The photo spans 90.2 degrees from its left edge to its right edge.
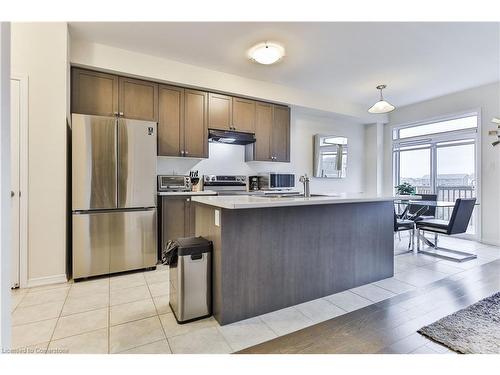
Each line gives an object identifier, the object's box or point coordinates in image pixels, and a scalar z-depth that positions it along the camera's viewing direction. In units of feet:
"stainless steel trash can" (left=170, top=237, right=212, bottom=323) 6.24
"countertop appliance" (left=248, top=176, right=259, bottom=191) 15.25
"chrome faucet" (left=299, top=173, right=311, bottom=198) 7.92
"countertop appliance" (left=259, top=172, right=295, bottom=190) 14.85
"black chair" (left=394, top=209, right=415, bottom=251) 12.36
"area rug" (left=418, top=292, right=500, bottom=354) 5.24
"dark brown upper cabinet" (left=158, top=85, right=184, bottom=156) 11.62
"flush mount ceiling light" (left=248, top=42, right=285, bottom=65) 9.78
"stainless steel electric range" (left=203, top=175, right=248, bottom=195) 13.67
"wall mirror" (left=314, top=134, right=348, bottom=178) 17.72
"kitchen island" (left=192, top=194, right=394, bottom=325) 6.26
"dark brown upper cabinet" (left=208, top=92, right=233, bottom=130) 12.81
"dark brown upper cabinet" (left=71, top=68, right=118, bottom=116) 9.98
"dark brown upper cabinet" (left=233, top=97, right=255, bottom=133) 13.51
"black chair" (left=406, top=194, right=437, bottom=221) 13.85
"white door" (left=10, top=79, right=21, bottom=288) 8.20
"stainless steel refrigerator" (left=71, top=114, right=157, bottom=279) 8.96
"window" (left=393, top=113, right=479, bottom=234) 15.37
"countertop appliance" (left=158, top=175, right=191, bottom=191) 11.97
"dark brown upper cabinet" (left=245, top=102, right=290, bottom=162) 14.29
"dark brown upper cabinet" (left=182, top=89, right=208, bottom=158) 12.23
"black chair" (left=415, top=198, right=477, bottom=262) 11.25
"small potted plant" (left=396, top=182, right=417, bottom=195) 15.89
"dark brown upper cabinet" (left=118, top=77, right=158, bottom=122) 10.83
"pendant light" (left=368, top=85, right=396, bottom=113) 12.28
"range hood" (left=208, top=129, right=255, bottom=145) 12.96
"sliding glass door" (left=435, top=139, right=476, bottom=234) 15.35
